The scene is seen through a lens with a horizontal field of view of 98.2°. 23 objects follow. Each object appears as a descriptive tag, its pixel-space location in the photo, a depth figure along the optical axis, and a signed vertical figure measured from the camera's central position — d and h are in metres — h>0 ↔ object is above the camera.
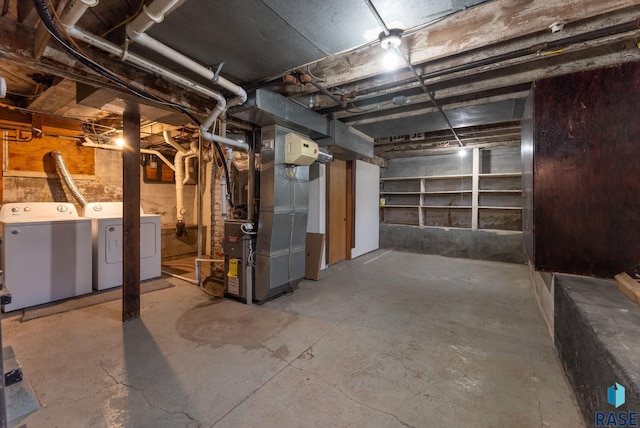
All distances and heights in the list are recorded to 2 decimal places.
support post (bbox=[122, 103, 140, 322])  2.68 -0.03
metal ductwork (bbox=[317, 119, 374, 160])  3.87 +1.05
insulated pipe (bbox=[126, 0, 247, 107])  1.44 +1.05
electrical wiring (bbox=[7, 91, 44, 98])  2.94 +1.25
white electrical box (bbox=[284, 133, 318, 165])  3.11 +0.69
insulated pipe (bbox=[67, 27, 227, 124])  1.66 +1.02
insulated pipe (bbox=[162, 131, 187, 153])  4.23 +1.08
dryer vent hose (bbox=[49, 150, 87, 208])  3.97 +0.49
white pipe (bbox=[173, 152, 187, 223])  5.06 +0.47
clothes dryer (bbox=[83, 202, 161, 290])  3.55 -0.47
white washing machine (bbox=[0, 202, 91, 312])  2.89 -0.49
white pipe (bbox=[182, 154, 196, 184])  5.02 +0.73
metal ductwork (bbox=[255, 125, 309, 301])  3.13 -0.05
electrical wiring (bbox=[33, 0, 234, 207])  1.41 +0.95
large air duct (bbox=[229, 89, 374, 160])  2.71 +1.03
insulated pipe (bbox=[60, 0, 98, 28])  1.37 +1.04
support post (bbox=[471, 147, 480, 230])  5.91 +0.54
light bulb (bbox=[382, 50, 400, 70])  2.28 +1.26
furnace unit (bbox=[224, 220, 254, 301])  3.20 -0.56
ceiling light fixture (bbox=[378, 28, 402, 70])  1.82 +1.14
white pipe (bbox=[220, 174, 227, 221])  3.57 +0.19
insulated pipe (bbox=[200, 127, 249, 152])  2.75 +0.74
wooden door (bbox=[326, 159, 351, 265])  4.91 -0.04
